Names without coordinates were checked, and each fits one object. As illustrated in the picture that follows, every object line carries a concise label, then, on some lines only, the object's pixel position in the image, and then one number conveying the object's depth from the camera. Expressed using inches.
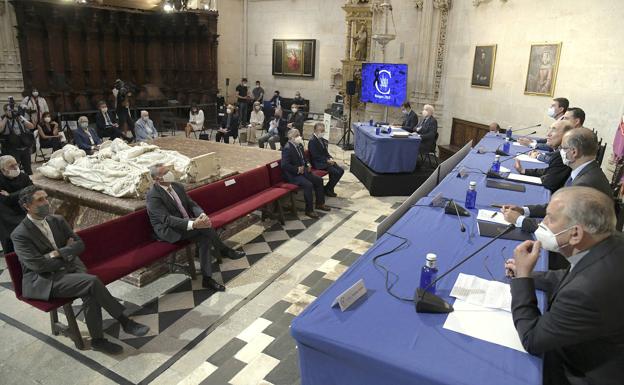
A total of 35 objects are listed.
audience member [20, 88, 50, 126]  393.4
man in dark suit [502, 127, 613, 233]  137.8
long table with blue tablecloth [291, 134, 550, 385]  78.7
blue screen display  444.1
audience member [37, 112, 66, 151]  381.7
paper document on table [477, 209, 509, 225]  149.1
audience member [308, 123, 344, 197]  313.0
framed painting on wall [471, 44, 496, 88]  404.2
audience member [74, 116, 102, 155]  359.9
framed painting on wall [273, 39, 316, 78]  625.6
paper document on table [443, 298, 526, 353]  86.3
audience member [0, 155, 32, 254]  197.0
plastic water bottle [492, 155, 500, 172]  213.1
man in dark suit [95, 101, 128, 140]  407.8
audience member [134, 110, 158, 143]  394.3
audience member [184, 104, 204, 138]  468.4
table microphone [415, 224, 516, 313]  95.0
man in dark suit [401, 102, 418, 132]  393.7
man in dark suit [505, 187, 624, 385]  72.2
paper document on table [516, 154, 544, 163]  238.7
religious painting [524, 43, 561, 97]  343.0
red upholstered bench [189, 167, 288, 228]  224.5
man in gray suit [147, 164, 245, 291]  187.0
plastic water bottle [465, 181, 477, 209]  163.8
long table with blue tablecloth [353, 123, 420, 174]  324.8
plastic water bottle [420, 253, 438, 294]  102.3
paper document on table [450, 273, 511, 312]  97.8
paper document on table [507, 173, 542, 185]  198.6
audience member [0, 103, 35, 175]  332.5
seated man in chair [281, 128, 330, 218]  283.6
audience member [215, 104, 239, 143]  454.2
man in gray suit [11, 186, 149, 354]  141.9
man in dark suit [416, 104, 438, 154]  371.0
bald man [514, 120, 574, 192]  182.5
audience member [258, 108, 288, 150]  435.8
